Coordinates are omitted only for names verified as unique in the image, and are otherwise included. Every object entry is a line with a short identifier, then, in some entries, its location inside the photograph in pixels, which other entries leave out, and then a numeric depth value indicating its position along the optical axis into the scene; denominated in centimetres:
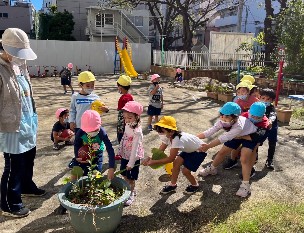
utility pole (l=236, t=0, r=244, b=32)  2051
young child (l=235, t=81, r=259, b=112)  520
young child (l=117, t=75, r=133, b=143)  476
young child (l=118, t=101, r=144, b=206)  354
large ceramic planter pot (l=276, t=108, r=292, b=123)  782
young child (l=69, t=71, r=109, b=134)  423
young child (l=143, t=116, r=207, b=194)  368
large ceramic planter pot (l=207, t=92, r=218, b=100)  1092
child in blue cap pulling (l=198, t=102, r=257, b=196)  391
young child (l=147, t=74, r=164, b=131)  685
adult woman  312
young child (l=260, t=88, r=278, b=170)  470
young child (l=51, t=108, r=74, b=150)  584
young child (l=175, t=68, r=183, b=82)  1577
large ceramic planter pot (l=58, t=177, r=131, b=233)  275
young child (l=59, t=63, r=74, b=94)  1177
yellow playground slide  1786
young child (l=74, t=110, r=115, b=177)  319
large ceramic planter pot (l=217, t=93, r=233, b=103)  1030
